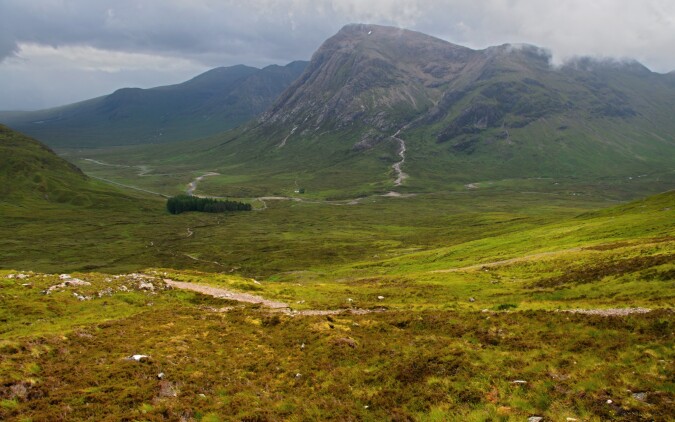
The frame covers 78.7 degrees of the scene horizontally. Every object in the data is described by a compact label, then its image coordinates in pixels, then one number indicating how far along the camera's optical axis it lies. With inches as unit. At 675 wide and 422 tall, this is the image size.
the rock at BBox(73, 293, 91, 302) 1558.8
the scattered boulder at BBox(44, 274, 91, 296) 1590.7
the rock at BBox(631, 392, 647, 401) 673.6
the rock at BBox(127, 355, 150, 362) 1009.5
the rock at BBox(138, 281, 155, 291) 1787.9
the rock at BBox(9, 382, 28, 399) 812.7
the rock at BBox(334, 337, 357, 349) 1112.8
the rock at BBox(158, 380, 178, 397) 856.8
